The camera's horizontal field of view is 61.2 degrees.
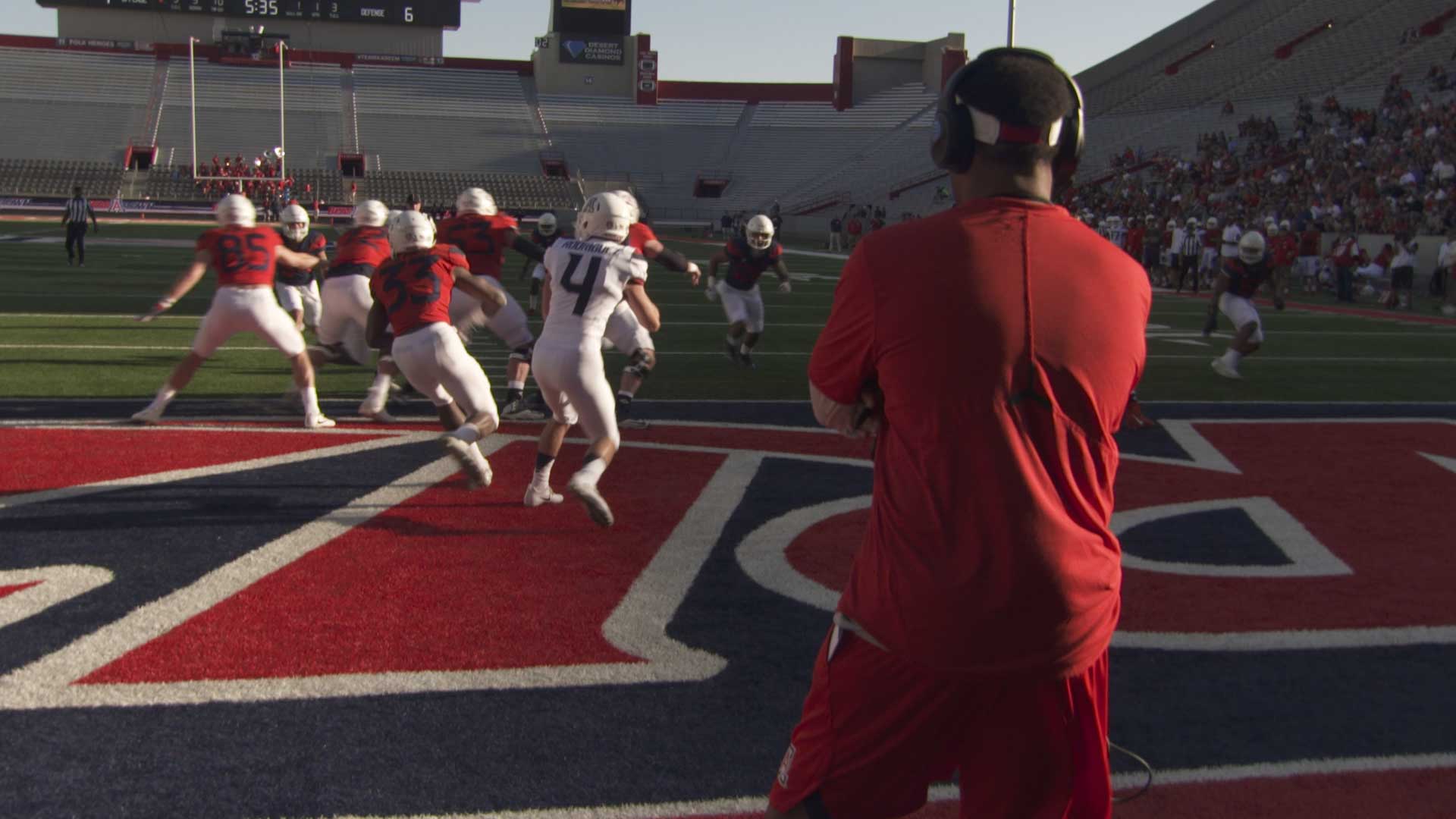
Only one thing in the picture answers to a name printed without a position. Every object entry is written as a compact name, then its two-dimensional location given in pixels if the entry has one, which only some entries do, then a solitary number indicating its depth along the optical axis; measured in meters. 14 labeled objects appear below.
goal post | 54.88
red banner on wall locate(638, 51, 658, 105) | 70.64
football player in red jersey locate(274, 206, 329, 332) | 13.55
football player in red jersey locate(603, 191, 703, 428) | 9.67
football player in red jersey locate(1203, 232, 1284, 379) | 13.53
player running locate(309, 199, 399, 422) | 11.30
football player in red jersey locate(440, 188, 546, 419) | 10.72
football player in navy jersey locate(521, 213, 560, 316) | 17.54
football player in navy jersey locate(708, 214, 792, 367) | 14.09
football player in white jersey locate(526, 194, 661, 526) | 7.16
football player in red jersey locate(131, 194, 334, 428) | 9.78
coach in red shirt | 2.25
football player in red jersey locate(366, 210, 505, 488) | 7.88
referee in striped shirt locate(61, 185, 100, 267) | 25.16
